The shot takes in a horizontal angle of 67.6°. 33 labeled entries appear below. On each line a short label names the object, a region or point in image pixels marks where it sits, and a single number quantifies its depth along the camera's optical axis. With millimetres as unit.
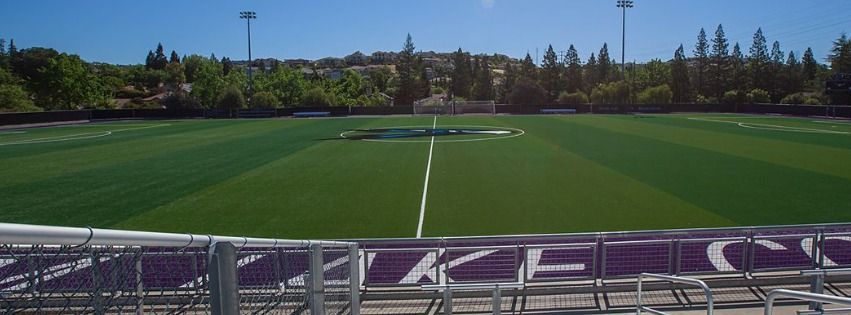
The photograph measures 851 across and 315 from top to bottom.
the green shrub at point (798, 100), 81938
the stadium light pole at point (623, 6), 84188
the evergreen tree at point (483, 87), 143125
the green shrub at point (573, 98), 95188
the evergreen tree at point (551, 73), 124312
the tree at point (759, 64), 103875
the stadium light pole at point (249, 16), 82312
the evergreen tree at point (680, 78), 115562
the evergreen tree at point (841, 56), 98975
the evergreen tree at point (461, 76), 153875
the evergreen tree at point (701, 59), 108250
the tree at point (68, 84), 98688
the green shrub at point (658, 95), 91812
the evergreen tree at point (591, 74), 130675
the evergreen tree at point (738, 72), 106188
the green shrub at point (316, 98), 85062
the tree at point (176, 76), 182625
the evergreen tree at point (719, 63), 106375
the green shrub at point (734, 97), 94712
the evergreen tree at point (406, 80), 133125
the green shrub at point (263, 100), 82688
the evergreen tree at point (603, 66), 130375
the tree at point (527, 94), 100312
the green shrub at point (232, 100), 80312
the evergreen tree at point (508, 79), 136875
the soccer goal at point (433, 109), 73250
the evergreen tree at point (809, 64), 126619
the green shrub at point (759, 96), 92062
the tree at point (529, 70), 128000
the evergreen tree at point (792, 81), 105688
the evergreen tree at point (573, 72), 126562
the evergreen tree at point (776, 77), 104050
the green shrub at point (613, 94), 98250
